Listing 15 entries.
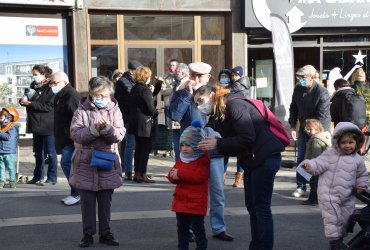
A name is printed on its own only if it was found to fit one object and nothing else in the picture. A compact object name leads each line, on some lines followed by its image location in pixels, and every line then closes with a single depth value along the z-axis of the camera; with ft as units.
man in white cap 20.36
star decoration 51.33
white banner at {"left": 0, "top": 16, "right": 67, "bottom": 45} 43.65
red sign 44.21
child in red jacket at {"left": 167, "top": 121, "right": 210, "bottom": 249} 17.52
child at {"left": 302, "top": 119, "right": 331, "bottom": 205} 25.62
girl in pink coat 17.56
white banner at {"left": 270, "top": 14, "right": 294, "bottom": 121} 40.98
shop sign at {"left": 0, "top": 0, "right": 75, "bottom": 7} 42.33
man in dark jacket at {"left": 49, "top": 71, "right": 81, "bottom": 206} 24.77
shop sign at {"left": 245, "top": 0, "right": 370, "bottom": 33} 46.80
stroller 16.30
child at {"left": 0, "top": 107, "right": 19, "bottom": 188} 29.71
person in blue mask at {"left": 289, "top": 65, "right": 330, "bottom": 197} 27.04
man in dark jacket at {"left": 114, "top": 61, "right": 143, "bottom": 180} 32.07
